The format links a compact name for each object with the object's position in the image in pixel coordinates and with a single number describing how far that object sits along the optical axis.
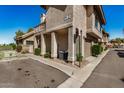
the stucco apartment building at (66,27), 6.98
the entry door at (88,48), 10.21
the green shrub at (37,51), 10.57
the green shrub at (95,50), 11.69
